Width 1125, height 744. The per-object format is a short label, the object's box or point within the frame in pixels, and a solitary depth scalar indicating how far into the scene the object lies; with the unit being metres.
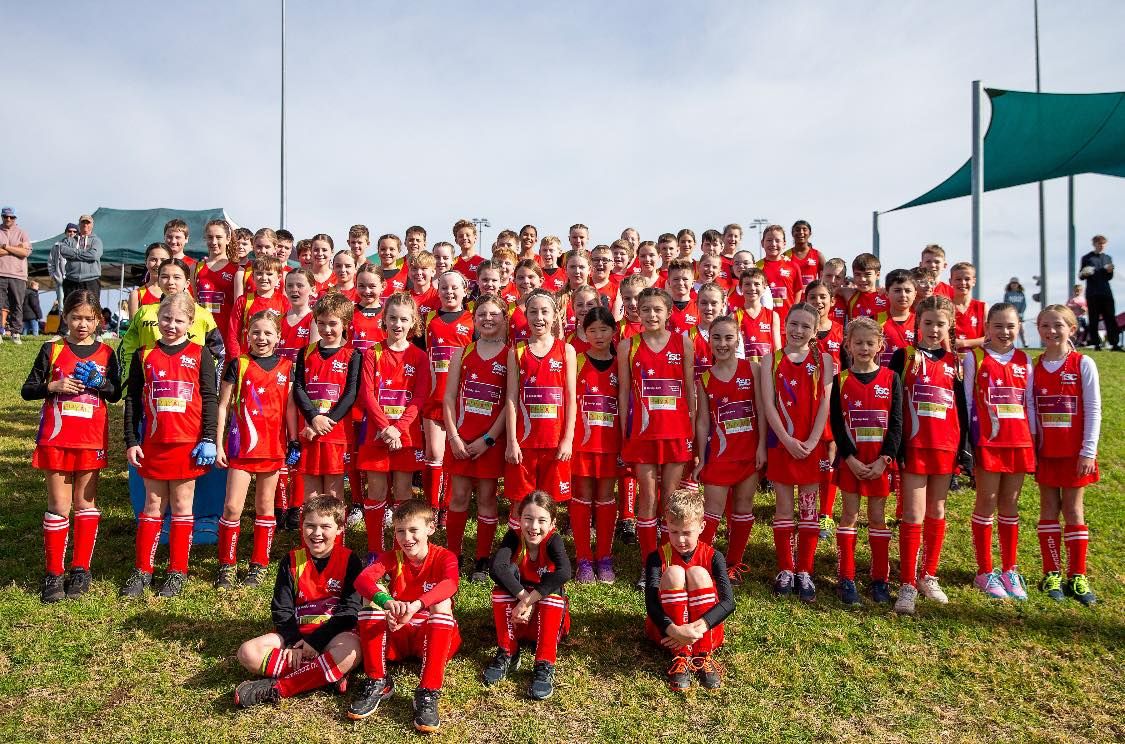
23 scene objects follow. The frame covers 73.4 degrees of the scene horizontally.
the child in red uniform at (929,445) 5.09
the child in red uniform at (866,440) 5.09
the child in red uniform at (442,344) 5.94
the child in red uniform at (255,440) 5.22
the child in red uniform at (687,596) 4.20
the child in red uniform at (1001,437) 5.26
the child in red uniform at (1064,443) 5.25
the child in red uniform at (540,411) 5.14
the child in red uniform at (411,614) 3.82
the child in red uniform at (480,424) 5.27
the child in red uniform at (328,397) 5.34
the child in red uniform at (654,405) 5.27
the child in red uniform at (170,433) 5.06
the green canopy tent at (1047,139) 10.53
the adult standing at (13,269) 12.57
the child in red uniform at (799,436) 5.18
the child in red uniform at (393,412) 5.40
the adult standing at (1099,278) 14.17
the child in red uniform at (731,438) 5.29
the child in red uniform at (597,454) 5.32
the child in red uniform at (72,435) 5.00
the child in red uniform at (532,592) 4.16
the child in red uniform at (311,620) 3.94
